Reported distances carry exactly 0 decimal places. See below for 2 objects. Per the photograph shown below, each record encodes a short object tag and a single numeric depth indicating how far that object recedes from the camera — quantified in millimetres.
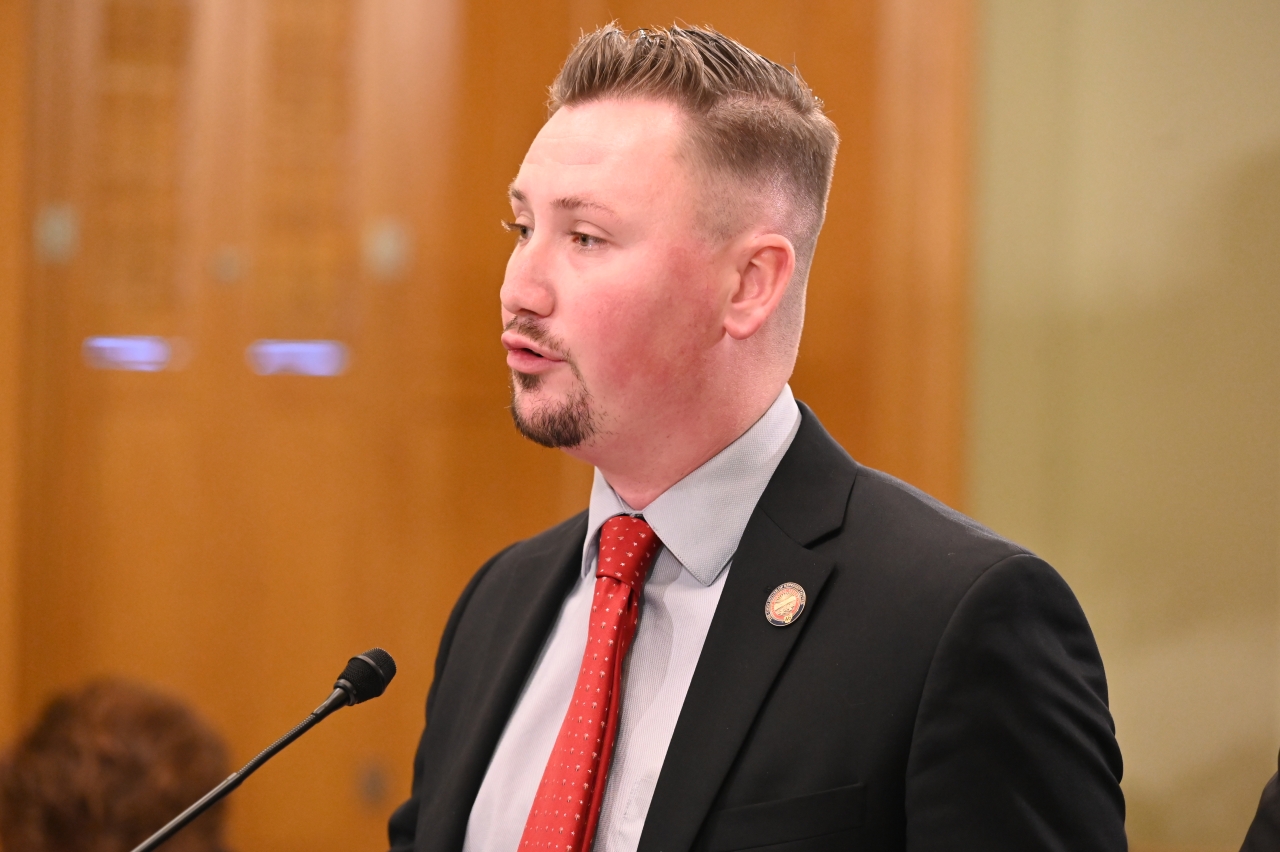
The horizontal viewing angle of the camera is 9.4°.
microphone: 4076
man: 4074
